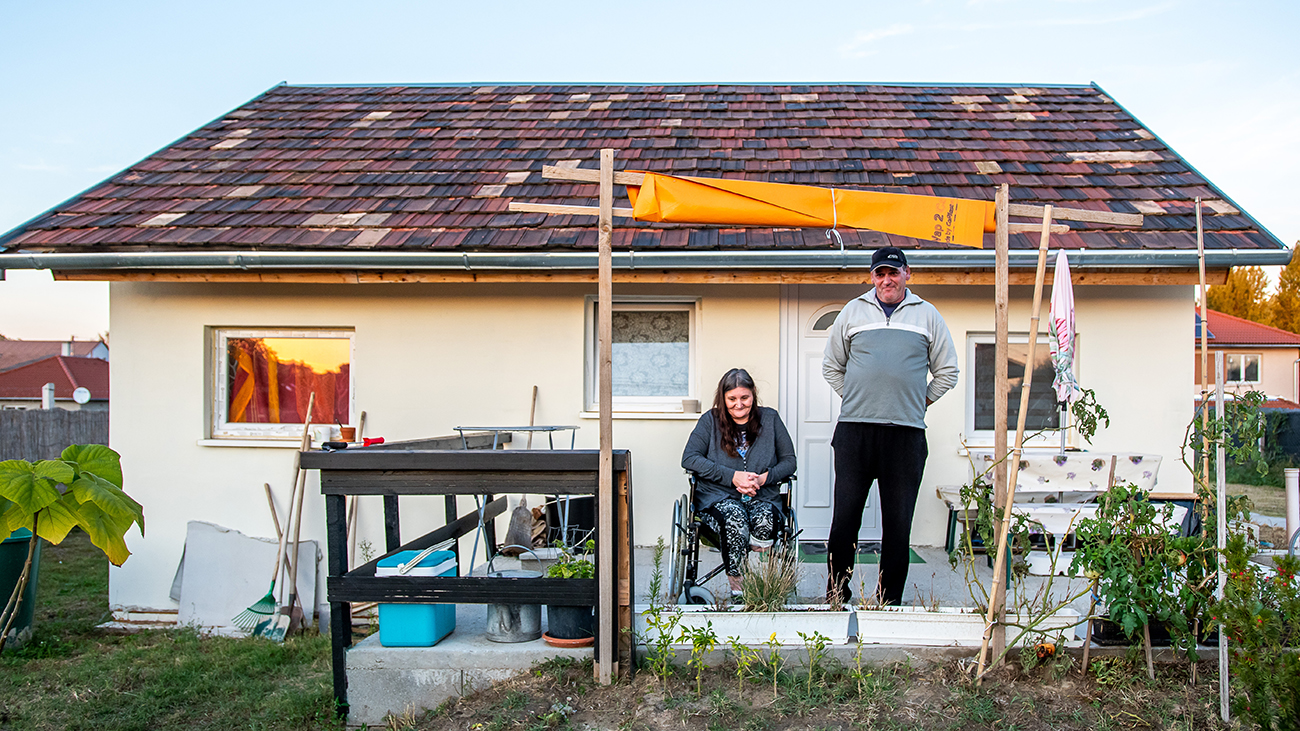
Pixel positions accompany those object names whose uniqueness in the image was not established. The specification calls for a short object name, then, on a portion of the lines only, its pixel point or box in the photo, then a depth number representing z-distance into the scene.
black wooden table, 3.51
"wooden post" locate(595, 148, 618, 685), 3.44
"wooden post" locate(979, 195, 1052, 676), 3.25
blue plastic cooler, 3.63
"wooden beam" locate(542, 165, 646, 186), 3.40
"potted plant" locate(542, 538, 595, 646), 3.63
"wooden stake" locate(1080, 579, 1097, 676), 3.38
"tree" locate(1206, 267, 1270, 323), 33.97
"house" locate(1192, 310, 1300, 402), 30.19
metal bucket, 3.71
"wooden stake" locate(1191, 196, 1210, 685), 3.25
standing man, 3.89
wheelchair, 4.12
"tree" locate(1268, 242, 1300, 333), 32.84
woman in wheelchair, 4.30
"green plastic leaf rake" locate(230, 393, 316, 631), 5.52
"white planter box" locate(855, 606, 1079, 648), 3.55
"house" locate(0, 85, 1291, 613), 5.63
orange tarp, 3.60
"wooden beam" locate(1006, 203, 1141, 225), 3.50
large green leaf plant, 4.49
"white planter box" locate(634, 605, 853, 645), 3.57
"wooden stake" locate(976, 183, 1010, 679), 3.37
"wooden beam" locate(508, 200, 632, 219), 3.57
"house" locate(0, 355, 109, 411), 34.25
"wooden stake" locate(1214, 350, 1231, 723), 3.06
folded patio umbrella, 3.29
